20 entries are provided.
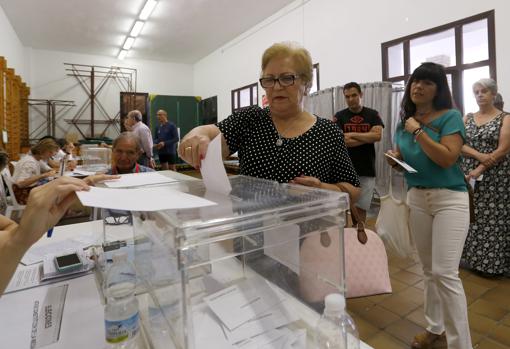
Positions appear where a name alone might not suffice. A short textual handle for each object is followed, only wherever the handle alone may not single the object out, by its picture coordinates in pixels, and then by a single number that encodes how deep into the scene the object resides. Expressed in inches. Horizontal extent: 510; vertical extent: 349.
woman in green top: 58.9
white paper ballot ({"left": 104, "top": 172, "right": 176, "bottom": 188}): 32.3
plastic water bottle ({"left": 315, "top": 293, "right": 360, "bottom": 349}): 23.8
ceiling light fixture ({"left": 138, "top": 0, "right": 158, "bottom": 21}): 243.1
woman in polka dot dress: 43.1
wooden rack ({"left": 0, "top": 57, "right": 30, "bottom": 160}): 198.4
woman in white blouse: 139.5
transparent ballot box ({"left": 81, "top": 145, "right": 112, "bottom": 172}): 183.0
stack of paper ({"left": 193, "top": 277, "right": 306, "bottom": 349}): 24.5
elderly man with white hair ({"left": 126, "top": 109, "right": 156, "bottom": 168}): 201.3
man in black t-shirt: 125.6
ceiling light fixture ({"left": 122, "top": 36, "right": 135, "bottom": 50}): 325.1
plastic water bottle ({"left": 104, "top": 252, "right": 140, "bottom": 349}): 22.3
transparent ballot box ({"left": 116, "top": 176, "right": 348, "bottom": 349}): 22.4
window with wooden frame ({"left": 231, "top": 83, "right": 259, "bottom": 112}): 306.8
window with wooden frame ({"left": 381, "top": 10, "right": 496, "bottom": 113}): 136.9
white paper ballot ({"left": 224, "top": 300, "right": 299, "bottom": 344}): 24.9
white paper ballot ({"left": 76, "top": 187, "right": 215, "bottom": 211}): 21.8
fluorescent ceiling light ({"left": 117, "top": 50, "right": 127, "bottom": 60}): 368.3
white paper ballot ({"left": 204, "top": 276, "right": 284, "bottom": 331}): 25.8
